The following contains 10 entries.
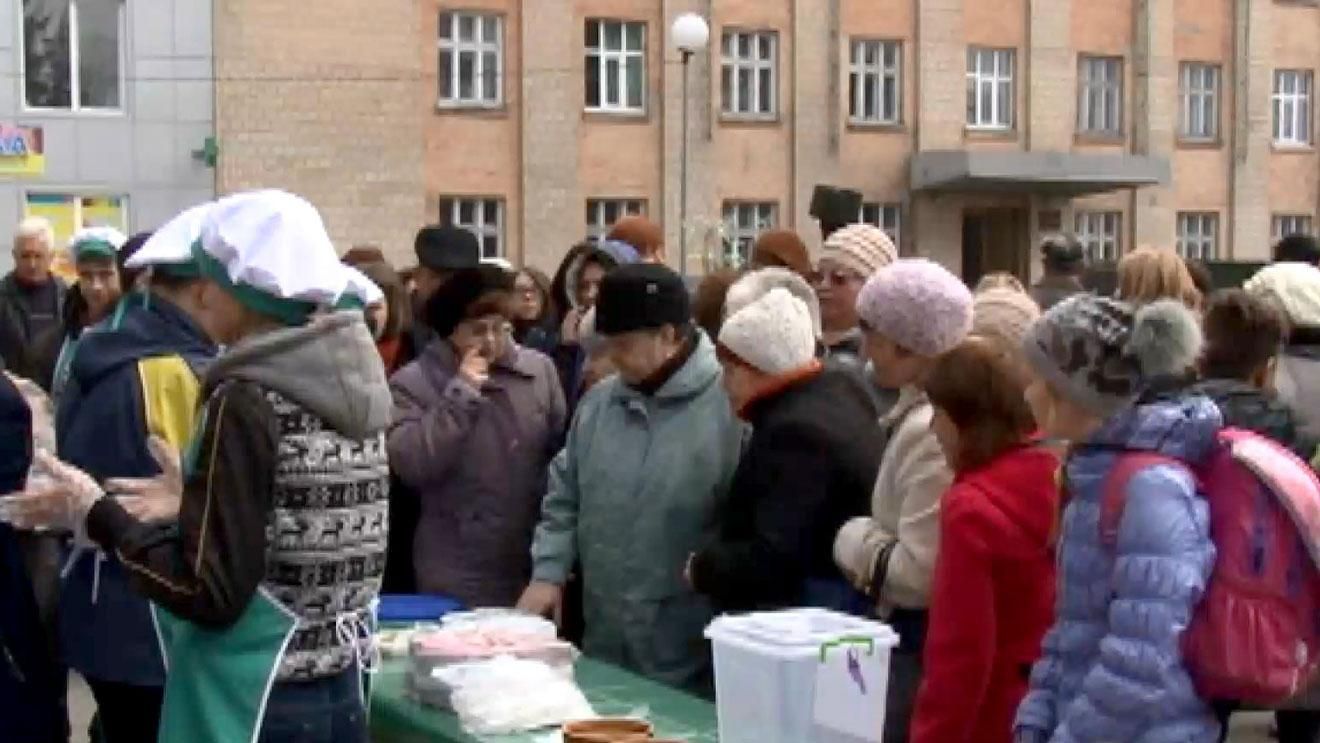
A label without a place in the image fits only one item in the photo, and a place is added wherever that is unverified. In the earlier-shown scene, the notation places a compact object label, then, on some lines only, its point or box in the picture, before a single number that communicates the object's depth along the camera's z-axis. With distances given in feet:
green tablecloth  15.28
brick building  93.56
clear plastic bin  13.32
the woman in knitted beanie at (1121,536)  11.84
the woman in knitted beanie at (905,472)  15.12
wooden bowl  14.06
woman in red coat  13.60
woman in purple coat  20.20
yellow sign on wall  79.41
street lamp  79.36
